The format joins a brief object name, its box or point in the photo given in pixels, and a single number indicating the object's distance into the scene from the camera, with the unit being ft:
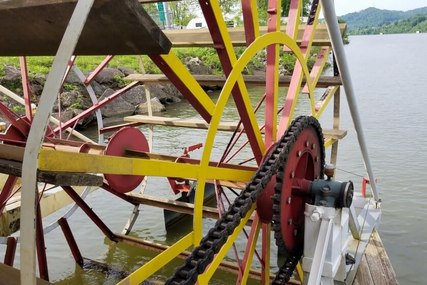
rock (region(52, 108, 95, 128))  37.88
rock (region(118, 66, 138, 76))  52.61
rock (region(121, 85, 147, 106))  47.62
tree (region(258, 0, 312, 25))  113.50
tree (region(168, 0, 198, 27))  117.66
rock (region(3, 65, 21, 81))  38.93
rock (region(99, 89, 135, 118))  44.07
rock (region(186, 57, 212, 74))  64.69
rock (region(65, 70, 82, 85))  43.96
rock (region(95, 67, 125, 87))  47.47
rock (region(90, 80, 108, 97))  45.53
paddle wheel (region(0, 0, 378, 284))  5.62
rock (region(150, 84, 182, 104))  52.17
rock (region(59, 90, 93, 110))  40.37
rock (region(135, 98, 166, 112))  46.91
